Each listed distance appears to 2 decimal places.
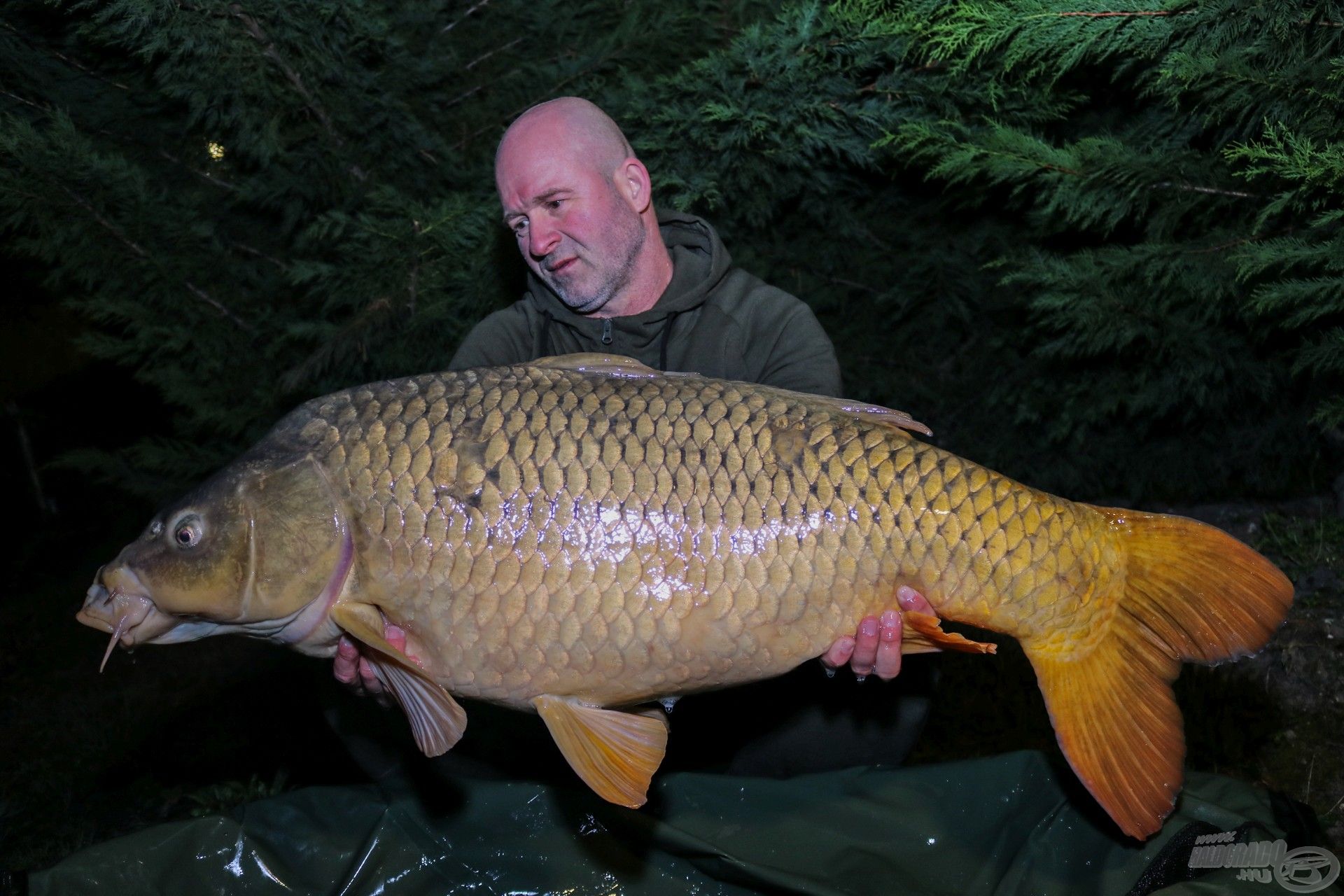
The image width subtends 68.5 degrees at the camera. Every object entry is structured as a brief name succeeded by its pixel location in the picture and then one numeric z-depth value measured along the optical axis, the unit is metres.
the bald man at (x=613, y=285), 2.02
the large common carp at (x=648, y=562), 1.38
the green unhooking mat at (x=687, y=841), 1.66
